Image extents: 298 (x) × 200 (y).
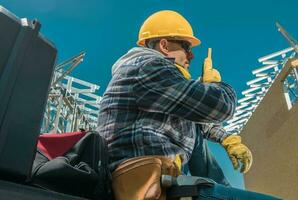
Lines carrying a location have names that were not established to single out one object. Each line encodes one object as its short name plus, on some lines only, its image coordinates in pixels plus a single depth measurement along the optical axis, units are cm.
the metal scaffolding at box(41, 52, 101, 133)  729
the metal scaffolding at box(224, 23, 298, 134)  691
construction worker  128
